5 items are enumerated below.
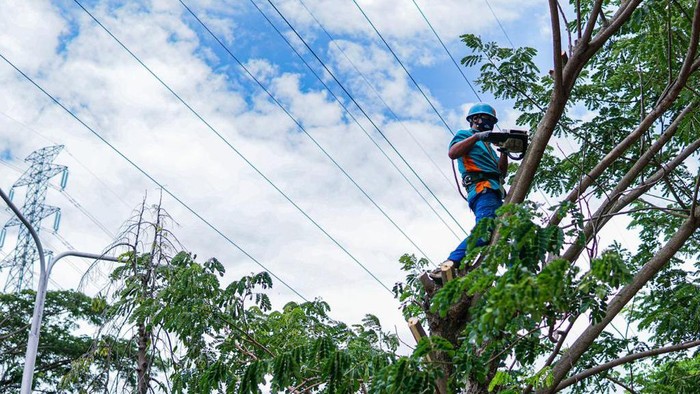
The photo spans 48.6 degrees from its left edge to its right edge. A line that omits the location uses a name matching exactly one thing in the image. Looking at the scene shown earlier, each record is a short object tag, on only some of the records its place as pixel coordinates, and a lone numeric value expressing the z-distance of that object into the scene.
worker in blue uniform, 6.08
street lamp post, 9.42
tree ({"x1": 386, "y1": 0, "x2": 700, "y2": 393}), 3.90
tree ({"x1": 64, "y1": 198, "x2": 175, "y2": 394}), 7.73
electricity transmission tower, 25.25
